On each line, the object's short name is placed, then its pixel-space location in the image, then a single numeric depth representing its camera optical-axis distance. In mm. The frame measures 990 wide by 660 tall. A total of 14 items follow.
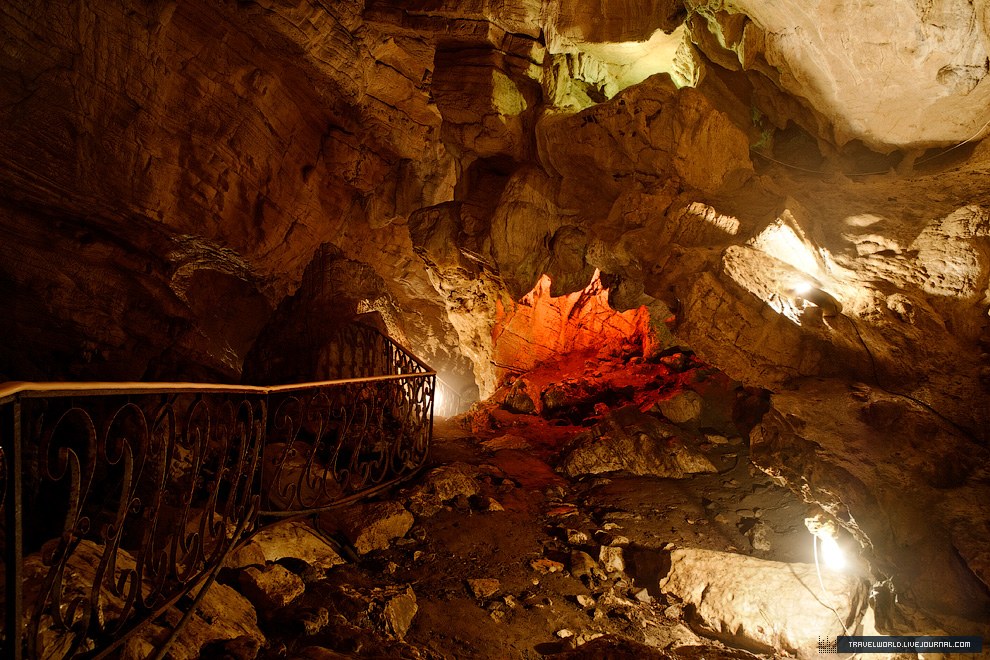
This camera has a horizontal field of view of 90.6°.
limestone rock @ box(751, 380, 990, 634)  3451
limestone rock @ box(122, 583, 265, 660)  2343
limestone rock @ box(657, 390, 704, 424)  8055
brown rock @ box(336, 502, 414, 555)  4391
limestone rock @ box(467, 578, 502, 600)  3928
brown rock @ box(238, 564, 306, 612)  3205
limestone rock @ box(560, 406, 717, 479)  6805
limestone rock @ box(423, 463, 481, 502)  5469
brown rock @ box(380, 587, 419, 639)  3320
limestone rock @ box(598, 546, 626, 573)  4470
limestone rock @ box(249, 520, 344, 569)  3736
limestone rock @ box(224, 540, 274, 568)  3369
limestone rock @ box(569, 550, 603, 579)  4312
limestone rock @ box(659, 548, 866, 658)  3625
